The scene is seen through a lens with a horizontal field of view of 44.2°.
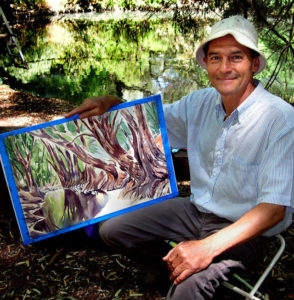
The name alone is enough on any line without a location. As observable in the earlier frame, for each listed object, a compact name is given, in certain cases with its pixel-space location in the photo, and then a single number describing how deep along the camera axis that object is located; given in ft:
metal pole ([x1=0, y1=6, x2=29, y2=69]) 24.68
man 4.40
